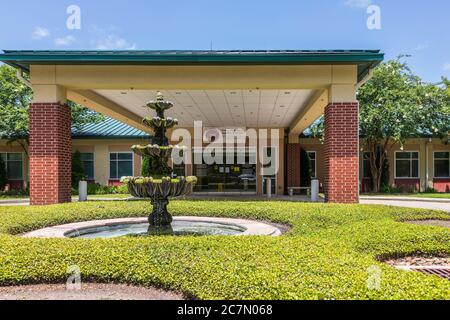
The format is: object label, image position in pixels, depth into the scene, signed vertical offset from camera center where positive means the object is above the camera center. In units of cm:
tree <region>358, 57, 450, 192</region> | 2222 +337
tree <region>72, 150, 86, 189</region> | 2405 -65
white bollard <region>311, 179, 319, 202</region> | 1498 -133
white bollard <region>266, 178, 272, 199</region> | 2047 -164
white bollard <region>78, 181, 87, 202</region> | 1461 -126
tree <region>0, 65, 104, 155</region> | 2261 +338
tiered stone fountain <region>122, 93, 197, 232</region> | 786 -43
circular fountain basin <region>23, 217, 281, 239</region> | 798 -169
